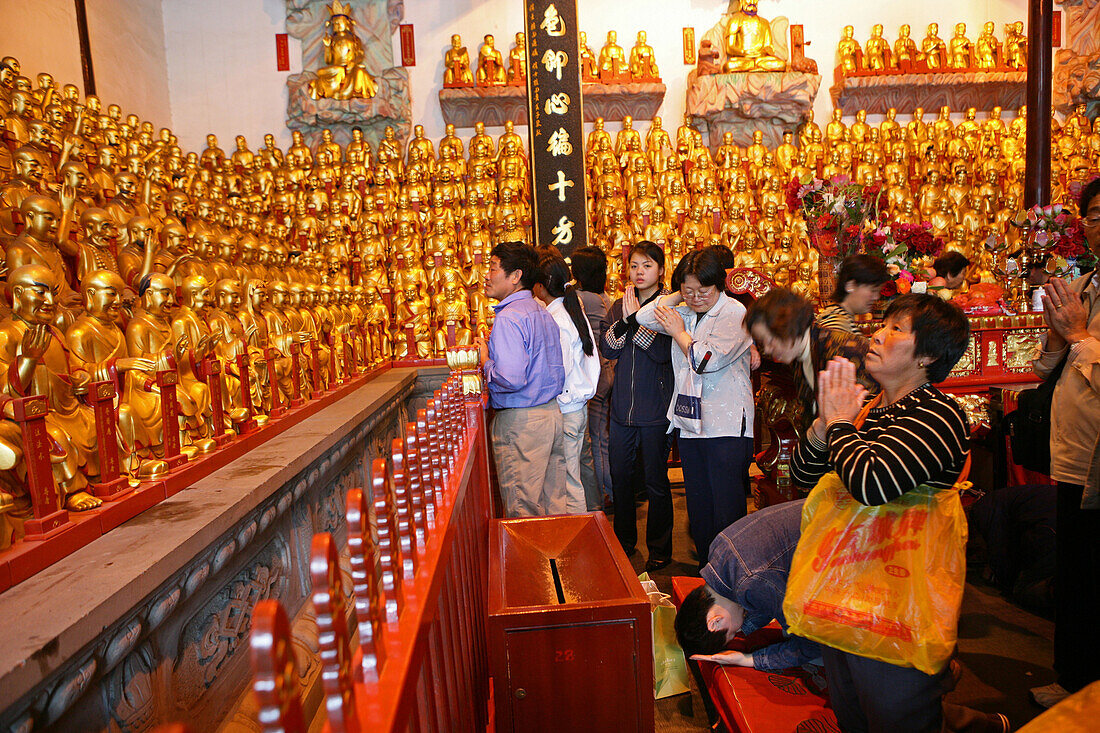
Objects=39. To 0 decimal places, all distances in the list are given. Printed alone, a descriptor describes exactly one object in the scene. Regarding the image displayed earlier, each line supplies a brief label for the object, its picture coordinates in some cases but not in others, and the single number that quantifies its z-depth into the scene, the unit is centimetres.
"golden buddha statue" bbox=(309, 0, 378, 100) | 693
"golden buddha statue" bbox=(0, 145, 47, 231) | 280
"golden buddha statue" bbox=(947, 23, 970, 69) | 746
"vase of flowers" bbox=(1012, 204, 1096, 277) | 305
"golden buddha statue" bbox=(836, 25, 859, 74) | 744
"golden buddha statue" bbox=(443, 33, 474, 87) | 713
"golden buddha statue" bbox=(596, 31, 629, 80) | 725
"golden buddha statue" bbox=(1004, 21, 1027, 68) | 743
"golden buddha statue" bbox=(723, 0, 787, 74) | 712
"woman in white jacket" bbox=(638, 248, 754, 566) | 232
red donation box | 129
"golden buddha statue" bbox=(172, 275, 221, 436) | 197
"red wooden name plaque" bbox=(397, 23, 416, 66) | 734
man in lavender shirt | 233
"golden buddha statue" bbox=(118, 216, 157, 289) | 258
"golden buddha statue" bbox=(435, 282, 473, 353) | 455
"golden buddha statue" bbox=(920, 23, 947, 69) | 745
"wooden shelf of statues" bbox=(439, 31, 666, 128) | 711
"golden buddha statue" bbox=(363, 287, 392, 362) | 429
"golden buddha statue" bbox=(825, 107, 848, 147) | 716
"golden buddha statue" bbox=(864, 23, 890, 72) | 741
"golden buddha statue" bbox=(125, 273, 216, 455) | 190
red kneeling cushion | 156
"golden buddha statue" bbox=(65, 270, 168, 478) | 164
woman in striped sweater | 118
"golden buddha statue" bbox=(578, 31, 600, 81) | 721
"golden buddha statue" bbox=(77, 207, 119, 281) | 238
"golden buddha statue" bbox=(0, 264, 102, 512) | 141
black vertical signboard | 548
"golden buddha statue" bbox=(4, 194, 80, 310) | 187
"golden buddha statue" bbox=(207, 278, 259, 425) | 219
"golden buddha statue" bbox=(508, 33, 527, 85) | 712
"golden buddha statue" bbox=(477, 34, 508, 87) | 714
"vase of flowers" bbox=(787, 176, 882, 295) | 316
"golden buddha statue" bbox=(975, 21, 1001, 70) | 743
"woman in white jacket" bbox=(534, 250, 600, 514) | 271
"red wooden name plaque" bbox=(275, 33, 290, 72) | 724
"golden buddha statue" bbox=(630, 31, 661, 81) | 724
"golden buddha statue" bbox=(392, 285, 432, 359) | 452
